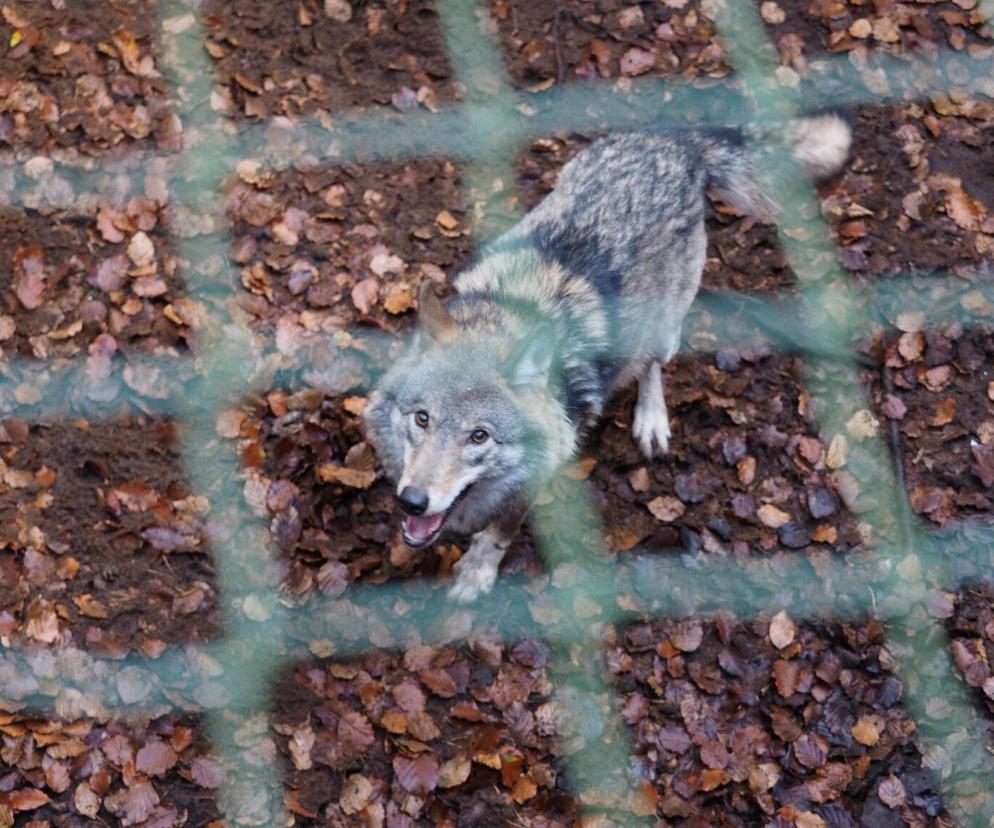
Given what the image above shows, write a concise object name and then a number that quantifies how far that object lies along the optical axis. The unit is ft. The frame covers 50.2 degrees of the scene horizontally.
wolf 11.84
